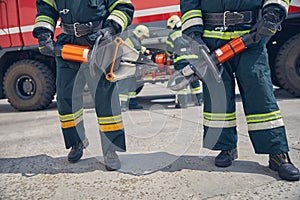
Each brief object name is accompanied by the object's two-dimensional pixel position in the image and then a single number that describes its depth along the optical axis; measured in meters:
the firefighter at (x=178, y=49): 4.42
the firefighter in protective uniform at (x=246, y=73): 1.89
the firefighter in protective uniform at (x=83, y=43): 2.11
